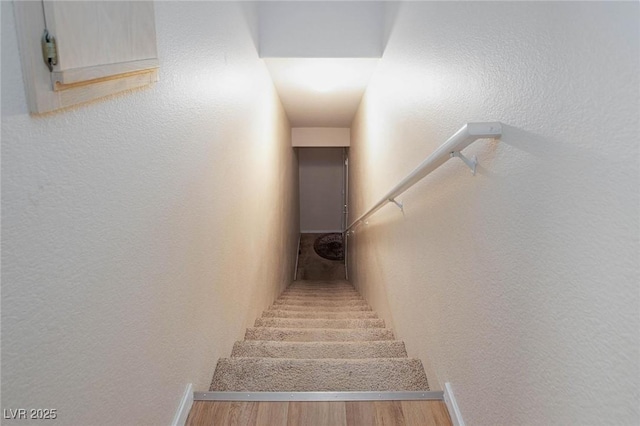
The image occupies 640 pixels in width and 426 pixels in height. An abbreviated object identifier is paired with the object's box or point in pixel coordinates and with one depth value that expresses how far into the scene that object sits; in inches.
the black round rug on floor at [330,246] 279.0
